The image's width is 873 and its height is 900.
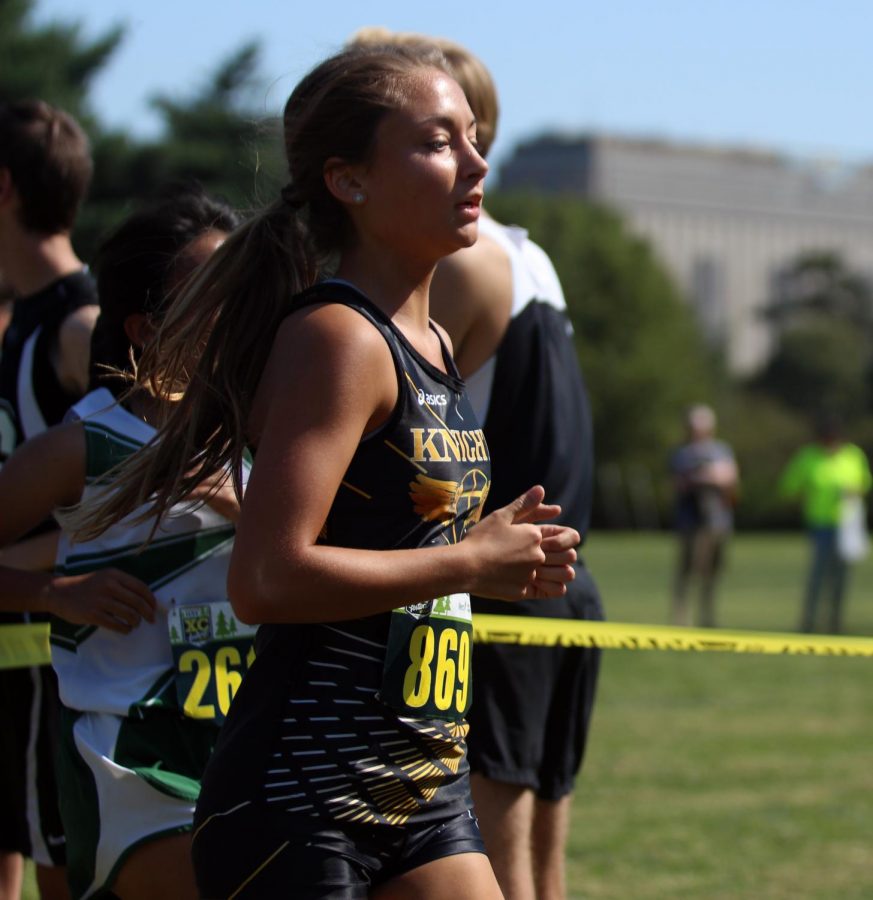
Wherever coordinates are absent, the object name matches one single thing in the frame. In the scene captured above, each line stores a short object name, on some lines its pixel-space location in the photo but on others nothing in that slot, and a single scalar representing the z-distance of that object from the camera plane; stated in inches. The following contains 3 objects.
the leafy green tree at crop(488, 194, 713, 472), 2883.9
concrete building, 4394.7
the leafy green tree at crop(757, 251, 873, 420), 3791.8
